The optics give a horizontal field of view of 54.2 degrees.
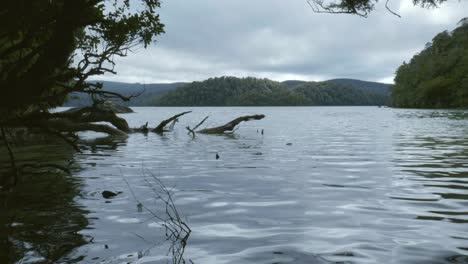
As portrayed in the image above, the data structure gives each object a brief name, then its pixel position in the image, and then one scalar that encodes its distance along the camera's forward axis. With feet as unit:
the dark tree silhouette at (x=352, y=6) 43.09
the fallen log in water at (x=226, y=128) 104.88
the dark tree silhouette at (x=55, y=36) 23.52
